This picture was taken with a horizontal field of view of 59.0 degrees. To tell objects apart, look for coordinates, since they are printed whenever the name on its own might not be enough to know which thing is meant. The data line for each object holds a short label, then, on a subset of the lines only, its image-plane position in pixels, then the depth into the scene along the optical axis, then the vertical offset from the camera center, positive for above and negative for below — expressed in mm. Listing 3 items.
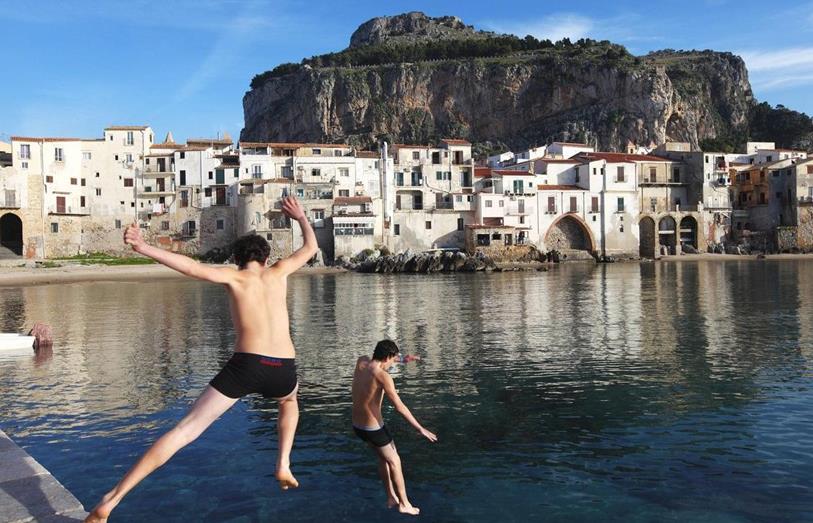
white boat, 20891 -2393
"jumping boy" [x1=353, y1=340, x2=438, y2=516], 7578 -1659
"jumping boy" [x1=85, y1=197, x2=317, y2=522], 5832 -766
